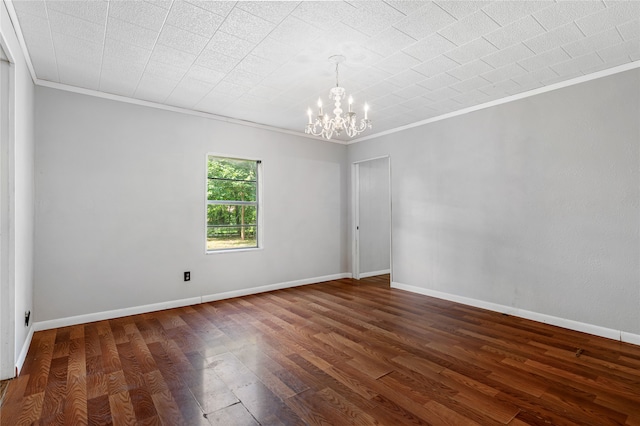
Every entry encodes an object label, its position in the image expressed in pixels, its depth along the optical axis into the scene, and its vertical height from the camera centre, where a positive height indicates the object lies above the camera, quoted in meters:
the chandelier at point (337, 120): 2.75 +0.92
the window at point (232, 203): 4.56 +0.22
